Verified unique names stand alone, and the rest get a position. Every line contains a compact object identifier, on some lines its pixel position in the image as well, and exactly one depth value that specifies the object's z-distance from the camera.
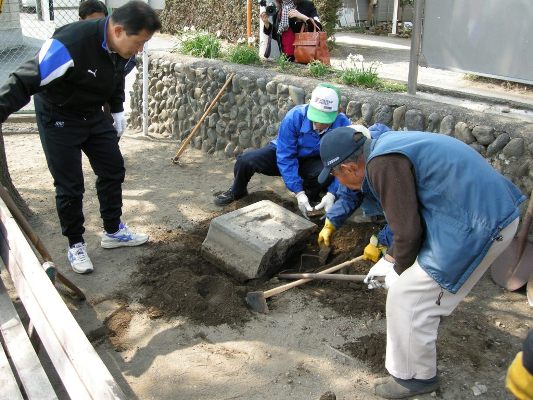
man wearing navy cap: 2.48
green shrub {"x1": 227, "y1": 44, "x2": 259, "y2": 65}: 6.86
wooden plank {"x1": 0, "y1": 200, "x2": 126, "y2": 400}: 1.80
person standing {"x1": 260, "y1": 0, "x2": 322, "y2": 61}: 7.02
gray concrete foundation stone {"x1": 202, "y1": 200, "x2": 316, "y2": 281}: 4.01
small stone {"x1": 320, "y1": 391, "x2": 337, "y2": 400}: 2.91
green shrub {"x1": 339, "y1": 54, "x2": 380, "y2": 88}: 5.64
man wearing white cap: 4.53
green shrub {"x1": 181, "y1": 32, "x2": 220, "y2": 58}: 7.31
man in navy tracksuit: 3.38
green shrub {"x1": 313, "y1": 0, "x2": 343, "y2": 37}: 11.77
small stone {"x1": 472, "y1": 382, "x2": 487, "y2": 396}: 3.01
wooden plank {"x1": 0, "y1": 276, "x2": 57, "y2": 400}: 2.29
